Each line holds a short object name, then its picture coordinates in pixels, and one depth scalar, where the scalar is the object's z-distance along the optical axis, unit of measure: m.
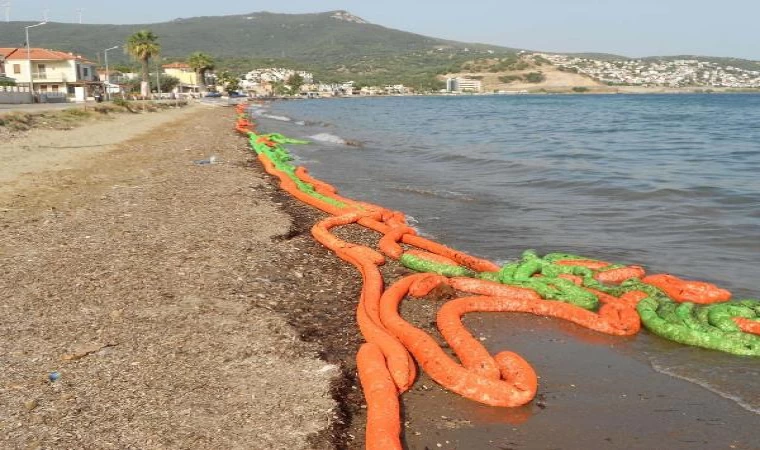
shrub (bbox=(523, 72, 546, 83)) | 193.75
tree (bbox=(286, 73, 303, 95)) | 169.84
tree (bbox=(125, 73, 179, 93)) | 101.75
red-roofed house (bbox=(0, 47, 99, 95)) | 69.12
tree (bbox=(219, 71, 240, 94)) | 123.57
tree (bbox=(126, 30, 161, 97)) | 72.19
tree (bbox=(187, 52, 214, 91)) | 110.88
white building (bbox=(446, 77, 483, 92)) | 193.75
